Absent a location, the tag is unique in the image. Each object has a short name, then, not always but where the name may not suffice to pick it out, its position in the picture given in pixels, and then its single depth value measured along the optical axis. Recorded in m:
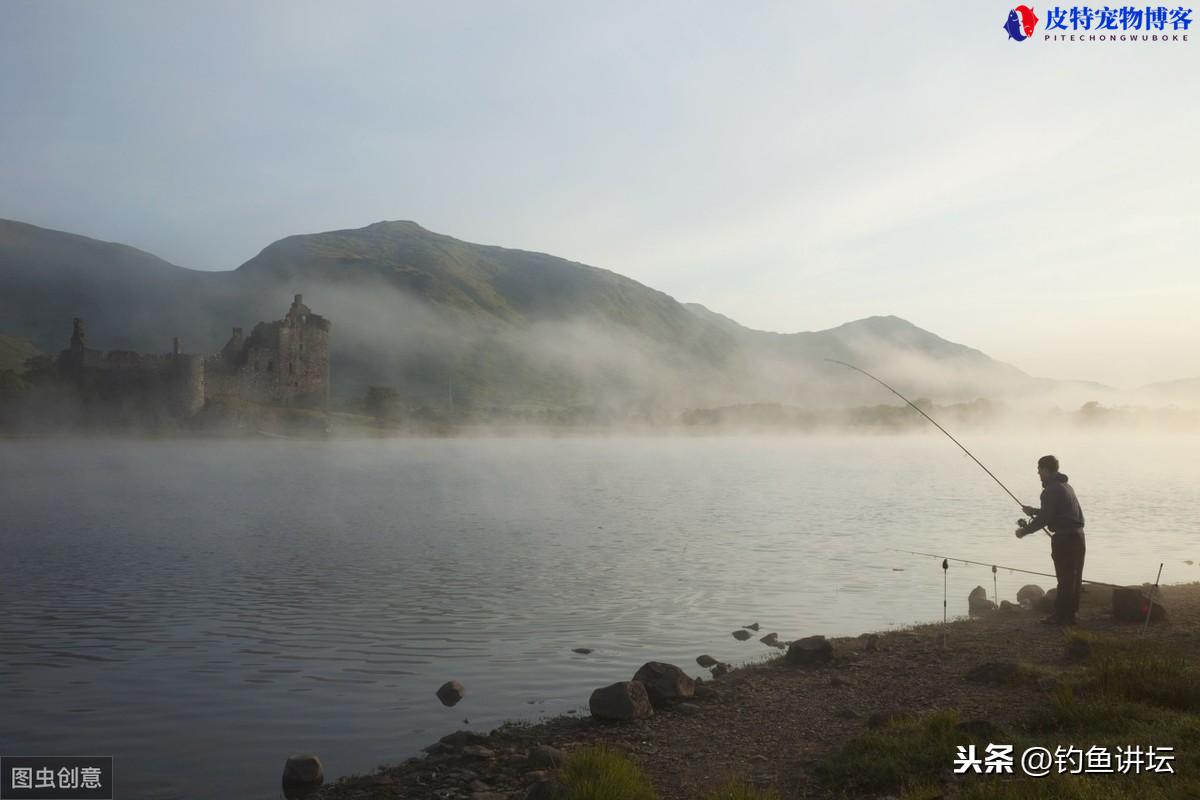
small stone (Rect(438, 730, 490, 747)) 9.84
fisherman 13.23
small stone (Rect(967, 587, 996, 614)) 16.98
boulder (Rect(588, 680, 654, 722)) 10.19
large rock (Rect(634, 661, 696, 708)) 10.77
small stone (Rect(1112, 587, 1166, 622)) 13.11
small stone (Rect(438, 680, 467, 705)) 11.80
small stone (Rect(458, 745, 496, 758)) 9.27
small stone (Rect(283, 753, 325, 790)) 8.98
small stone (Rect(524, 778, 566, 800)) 7.41
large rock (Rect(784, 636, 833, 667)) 12.63
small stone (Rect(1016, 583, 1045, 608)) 17.33
